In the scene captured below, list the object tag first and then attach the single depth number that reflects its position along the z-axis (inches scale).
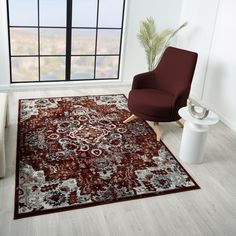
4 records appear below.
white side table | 121.1
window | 189.6
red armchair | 139.8
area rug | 103.9
